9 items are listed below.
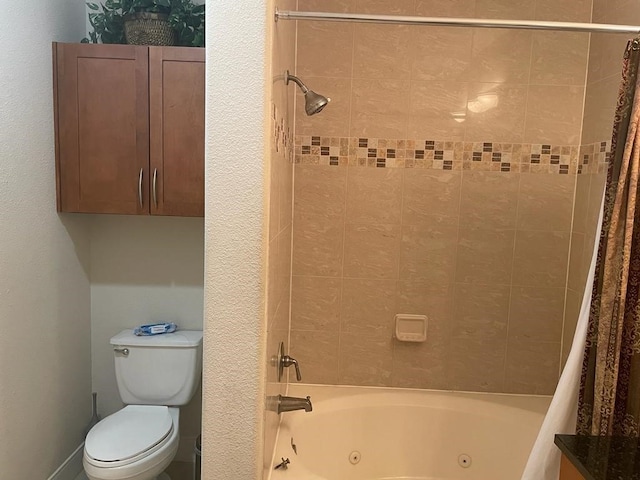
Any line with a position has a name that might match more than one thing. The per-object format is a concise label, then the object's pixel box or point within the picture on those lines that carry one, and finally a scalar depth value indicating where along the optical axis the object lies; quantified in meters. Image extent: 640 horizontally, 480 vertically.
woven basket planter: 2.19
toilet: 2.31
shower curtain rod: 1.46
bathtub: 2.15
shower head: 1.65
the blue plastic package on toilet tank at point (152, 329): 2.50
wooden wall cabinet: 2.18
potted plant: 2.18
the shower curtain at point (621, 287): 1.31
